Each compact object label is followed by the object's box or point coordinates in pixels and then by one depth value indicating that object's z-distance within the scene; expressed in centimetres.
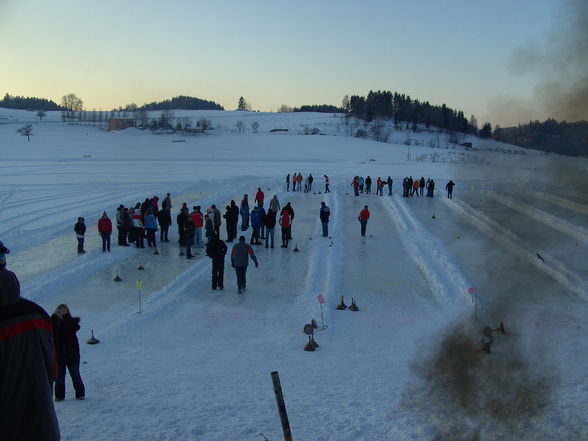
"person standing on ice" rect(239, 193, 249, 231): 2072
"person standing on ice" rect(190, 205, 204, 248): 1780
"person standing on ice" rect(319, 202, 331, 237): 1989
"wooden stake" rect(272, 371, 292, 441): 490
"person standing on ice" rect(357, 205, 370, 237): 2049
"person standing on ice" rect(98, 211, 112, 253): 1688
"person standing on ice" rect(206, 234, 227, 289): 1309
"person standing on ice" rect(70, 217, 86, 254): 1692
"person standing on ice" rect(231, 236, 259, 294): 1295
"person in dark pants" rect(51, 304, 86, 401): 677
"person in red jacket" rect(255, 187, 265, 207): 2450
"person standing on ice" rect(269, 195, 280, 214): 2094
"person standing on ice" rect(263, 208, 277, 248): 1780
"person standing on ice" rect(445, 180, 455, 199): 3174
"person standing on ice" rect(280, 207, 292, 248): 1816
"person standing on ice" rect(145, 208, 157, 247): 1784
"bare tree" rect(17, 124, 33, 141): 10369
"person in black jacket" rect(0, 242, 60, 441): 287
